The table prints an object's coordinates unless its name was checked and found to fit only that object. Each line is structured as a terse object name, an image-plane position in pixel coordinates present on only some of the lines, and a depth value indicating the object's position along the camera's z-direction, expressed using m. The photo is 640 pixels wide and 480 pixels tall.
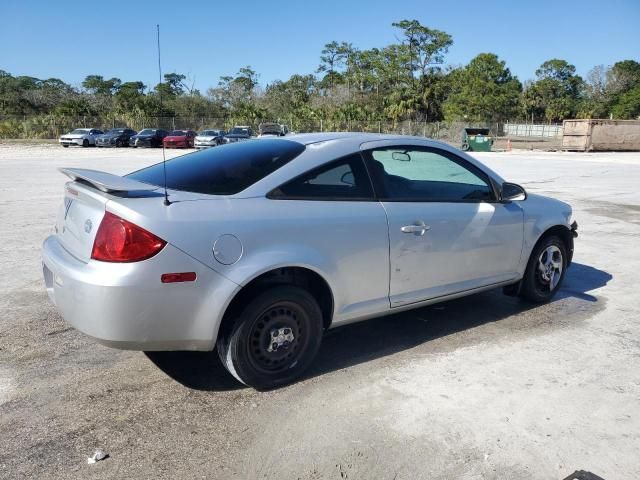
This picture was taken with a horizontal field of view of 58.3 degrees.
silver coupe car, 3.11
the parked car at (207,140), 37.88
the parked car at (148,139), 40.24
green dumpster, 37.78
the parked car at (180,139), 39.25
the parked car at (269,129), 38.62
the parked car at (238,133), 37.32
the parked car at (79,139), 41.28
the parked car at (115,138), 41.09
